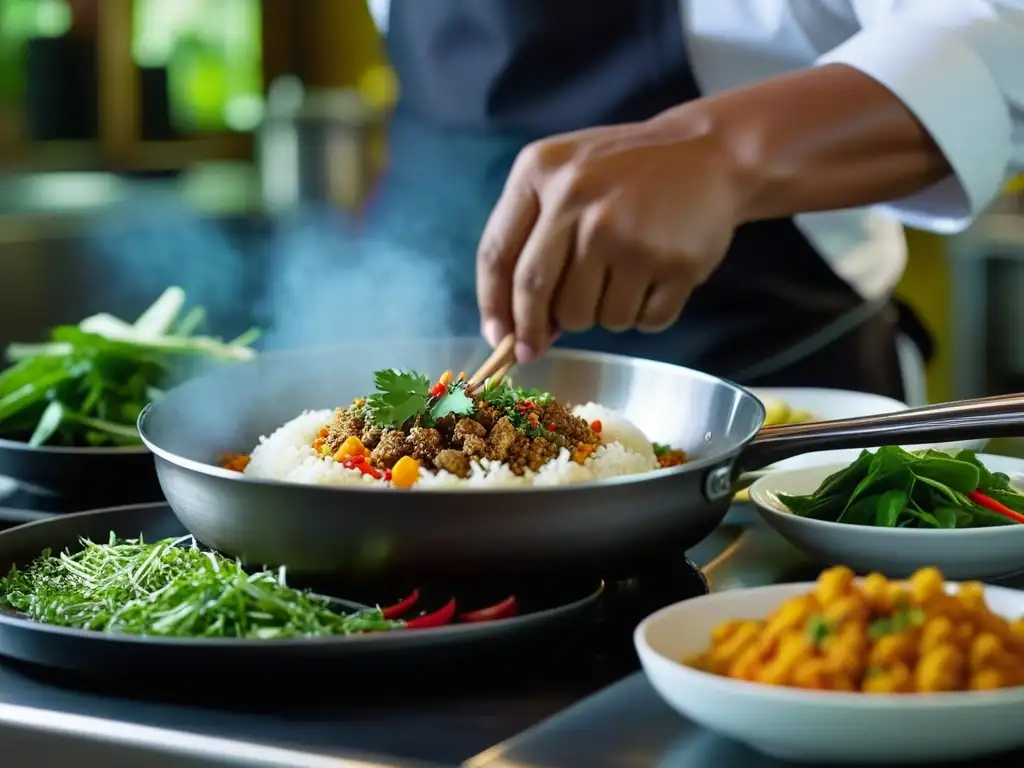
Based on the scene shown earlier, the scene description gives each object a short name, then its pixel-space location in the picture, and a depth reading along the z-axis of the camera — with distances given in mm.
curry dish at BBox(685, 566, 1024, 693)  754
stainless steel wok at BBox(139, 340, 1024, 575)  945
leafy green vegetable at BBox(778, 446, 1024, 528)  1153
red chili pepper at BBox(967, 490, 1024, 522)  1182
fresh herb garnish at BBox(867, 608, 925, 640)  771
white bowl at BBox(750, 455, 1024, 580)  1083
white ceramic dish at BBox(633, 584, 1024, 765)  724
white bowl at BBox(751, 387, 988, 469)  1702
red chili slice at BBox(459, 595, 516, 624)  975
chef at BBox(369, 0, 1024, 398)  1533
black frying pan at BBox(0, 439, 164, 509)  1508
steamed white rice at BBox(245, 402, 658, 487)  1159
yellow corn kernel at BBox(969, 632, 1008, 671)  755
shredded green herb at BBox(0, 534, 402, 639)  937
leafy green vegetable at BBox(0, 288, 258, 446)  1734
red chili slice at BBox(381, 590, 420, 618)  996
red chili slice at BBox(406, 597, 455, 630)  966
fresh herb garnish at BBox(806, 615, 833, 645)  773
